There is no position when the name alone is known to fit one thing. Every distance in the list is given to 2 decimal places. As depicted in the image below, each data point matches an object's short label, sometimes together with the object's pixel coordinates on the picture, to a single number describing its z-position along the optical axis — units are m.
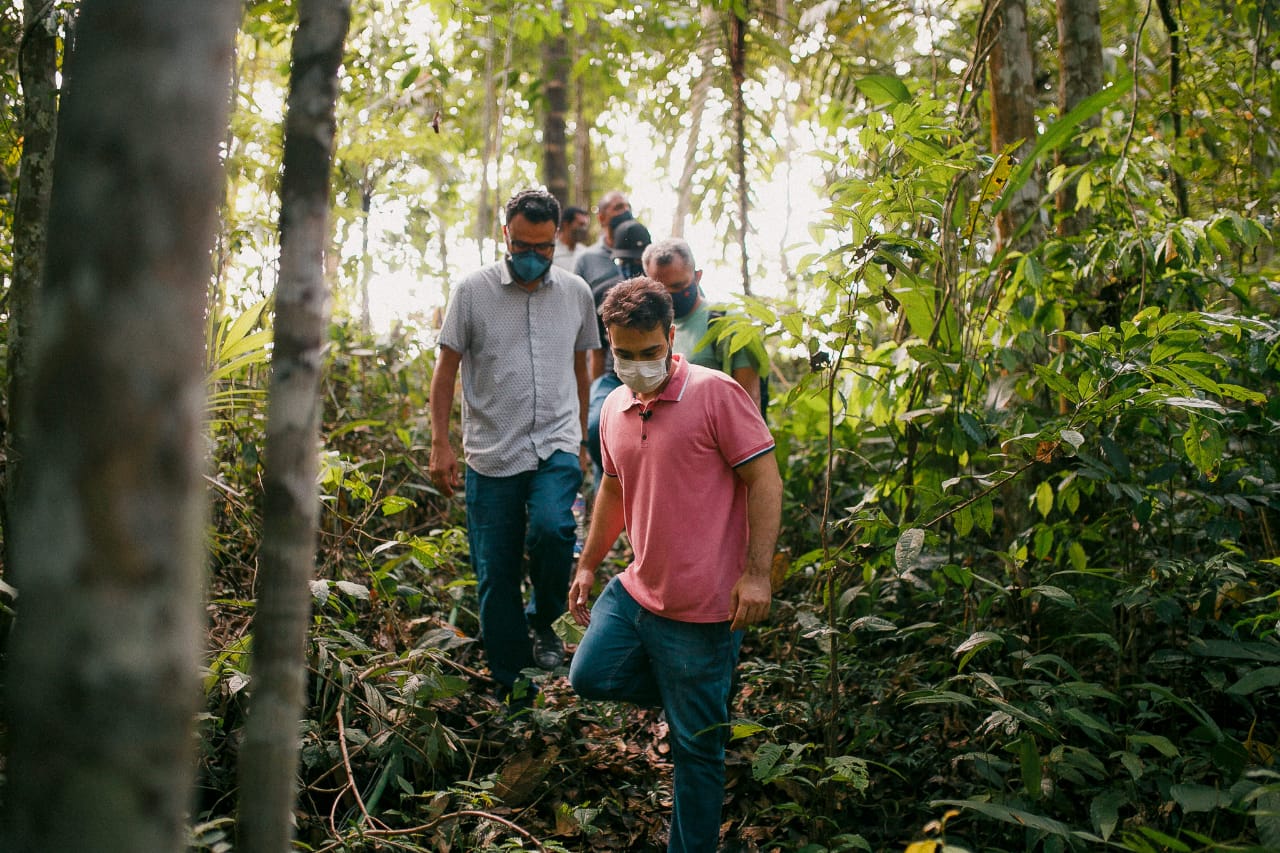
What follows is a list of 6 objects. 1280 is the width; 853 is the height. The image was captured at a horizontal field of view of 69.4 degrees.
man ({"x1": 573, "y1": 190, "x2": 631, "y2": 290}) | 6.68
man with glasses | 4.28
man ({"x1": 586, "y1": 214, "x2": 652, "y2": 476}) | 5.39
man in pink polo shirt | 2.93
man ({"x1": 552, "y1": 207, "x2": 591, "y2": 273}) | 7.82
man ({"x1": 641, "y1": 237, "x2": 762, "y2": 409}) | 4.65
